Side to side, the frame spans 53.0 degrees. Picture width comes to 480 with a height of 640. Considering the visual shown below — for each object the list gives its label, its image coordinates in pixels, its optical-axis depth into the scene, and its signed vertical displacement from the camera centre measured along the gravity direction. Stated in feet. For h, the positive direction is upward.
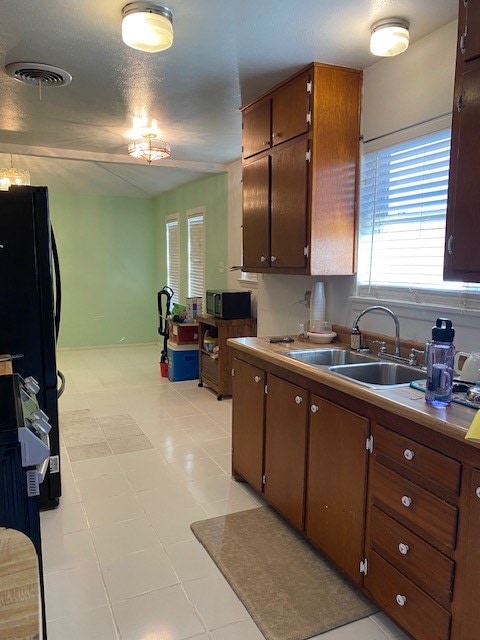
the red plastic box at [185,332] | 18.31 -2.68
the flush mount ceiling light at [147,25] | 6.73 +3.33
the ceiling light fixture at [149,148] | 13.16 +3.10
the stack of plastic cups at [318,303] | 10.09 -0.85
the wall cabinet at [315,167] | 8.85 +1.80
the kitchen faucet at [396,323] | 7.94 -0.99
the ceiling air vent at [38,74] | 8.79 +3.53
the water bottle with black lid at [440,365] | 5.60 -1.20
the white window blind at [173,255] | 23.58 +0.32
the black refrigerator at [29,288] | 8.37 -0.47
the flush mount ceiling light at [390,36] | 7.22 +3.42
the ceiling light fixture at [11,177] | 16.62 +2.93
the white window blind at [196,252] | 20.79 +0.42
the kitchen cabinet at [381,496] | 4.98 -3.00
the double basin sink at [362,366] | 7.63 -1.74
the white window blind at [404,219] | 7.70 +0.75
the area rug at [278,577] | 6.31 -4.65
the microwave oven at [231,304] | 16.06 -1.42
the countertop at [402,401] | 4.98 -1.63
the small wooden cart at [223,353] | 15.98 -3.00
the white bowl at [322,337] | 9.66 -1.50
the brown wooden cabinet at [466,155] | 5.75 +1.30
